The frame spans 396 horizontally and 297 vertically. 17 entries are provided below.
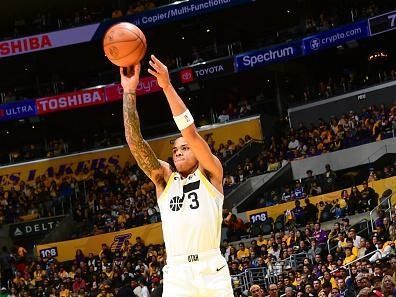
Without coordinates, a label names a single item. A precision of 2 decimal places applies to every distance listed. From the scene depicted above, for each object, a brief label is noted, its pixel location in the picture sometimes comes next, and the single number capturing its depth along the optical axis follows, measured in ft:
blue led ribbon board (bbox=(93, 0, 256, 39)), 102.68
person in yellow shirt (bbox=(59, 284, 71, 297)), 73.26
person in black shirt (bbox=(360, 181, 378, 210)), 66.95
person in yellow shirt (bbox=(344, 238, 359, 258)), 55.52
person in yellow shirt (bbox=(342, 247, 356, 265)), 55.16
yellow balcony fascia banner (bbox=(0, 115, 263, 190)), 105.66
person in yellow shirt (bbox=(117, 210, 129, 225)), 88.69
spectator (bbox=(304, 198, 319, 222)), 70.23
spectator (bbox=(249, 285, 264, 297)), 37.42
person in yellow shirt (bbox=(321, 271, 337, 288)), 50.12
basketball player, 17.94
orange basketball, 18.65
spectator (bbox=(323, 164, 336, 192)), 76.69
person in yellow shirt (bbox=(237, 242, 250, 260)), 66.57
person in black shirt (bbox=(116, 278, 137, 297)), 64.64
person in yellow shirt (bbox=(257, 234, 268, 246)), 68.00
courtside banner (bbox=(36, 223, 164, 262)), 84.94
